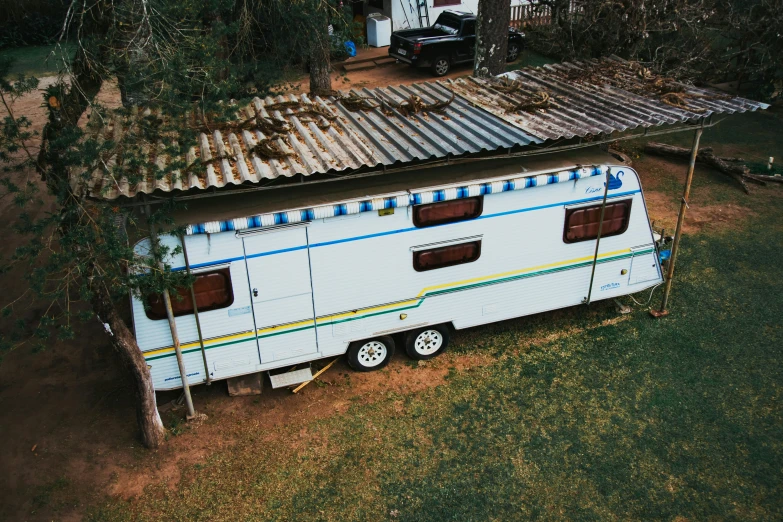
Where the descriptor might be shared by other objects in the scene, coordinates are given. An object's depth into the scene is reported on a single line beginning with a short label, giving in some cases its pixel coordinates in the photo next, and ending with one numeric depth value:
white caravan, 7.17
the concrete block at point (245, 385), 7.96
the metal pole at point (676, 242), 8.48
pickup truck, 18.50
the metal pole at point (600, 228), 8.27
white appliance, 21.30
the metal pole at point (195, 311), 6.86
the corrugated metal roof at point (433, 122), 7.10
